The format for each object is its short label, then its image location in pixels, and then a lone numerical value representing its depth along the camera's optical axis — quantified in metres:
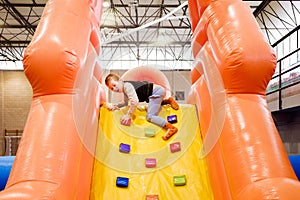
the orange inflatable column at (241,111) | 1.57
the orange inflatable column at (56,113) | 1.60
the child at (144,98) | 2.44
